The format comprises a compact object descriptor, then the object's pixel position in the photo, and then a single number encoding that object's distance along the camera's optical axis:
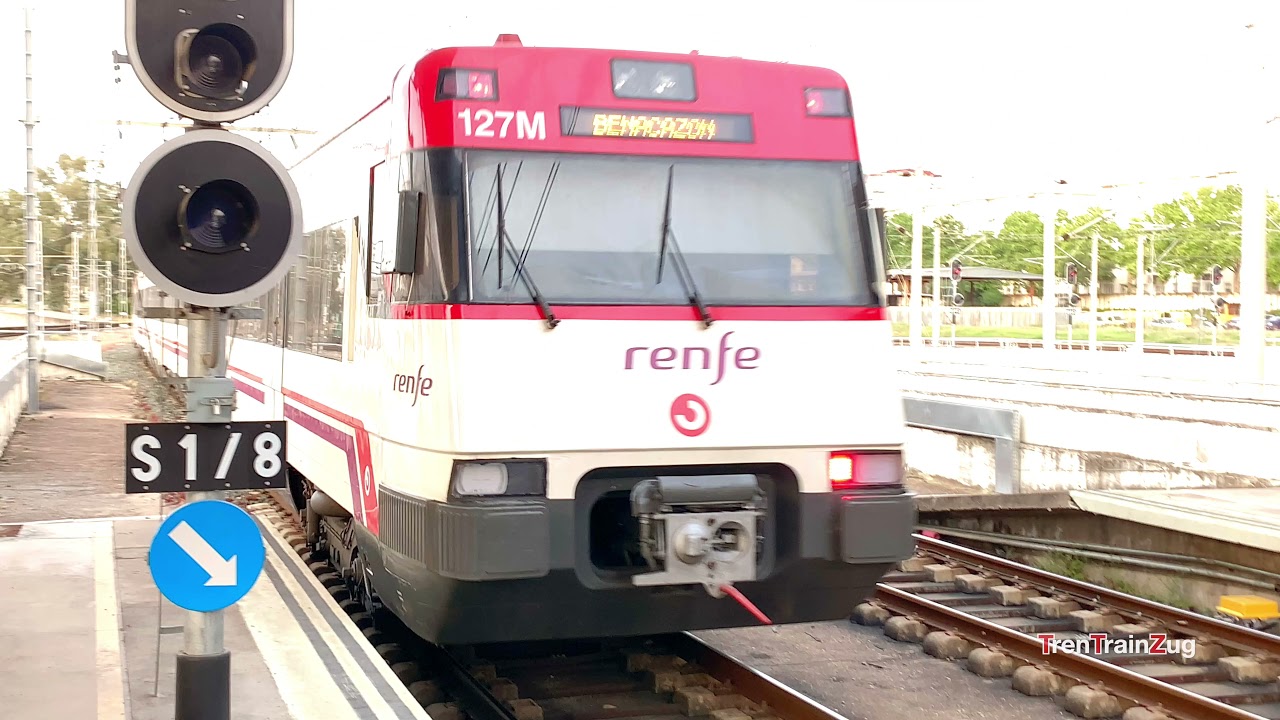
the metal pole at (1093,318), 43.28
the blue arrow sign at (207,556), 4.62
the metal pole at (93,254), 49.25
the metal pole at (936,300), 45.47
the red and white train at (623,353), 6.09
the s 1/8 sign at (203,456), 4.66
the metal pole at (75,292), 48.41
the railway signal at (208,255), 4.46
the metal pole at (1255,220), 17.42
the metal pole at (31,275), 24.17
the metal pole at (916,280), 30.61
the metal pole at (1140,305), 41.58
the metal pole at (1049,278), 33.28
